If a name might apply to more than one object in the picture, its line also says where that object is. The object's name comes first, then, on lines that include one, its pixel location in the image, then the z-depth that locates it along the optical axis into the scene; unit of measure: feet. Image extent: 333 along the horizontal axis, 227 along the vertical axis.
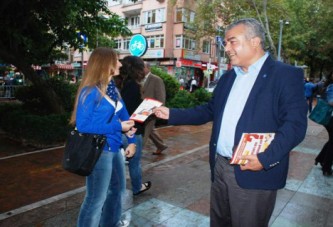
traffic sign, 27.02
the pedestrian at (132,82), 13.51
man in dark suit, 6.65
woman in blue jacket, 8.64
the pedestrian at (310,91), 54.95
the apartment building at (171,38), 116.37
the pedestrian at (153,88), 18.58
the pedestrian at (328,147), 17.48
